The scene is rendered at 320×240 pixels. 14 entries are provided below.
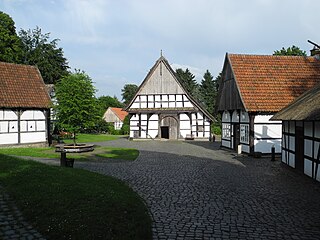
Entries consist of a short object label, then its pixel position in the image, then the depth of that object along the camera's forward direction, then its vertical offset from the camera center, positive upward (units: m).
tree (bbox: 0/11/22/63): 39.84 +10.62
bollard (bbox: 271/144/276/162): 20.05 -1.83
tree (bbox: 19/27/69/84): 55.75 +12.15
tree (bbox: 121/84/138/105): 108.13 +11.52
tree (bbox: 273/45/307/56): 50.06 +11.74
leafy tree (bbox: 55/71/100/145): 24.20 +1.60
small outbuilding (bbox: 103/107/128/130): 77.88 +1.75
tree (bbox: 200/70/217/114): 66.81 +7.48
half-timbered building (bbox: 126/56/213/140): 39.03 +1.74
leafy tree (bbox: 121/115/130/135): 55.03 -0.86
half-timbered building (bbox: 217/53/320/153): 21.72 +2.39
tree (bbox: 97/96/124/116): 109.42 +7.87
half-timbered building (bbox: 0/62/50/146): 27.06 +1.47
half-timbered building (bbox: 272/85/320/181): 12.79 -0.41
